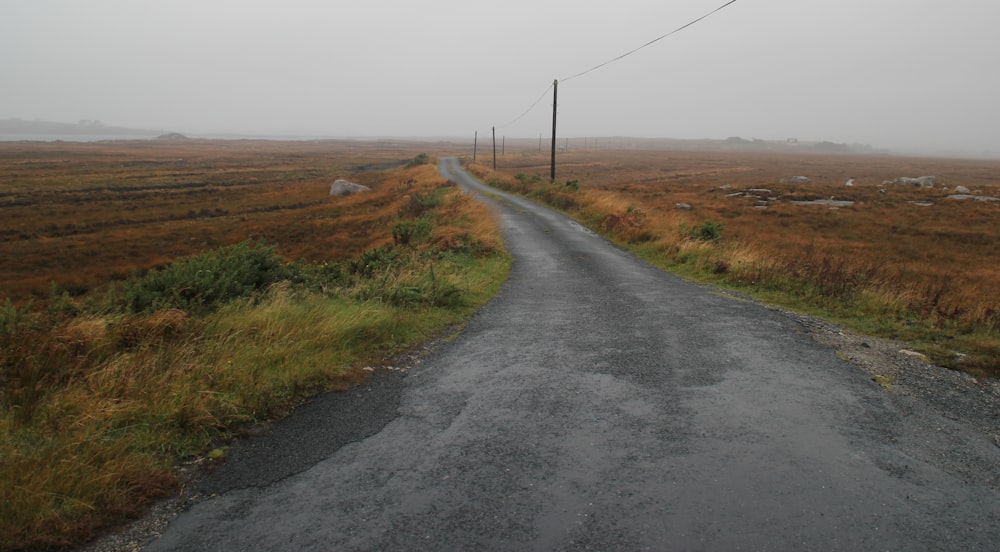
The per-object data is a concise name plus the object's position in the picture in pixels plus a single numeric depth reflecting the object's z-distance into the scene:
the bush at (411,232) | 19.09
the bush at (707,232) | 17.95
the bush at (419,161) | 77.35
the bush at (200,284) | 8.22
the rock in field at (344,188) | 48.28
